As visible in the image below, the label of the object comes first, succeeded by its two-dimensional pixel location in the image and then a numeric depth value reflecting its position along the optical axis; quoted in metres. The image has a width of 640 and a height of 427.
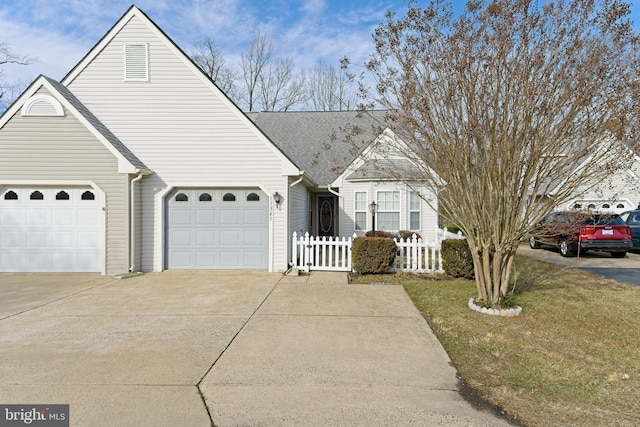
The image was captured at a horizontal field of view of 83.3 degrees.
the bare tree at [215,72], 32.50
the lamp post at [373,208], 11.72
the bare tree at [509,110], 5.54
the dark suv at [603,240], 12.52
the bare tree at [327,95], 31.59
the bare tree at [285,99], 32.09
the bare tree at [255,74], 33.00
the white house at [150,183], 9.91
